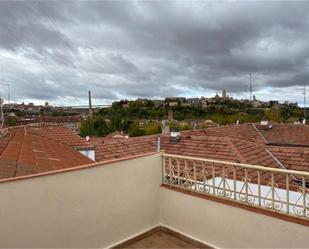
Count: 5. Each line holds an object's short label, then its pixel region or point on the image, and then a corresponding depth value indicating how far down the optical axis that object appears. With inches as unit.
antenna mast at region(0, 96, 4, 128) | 273.7
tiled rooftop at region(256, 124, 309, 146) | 676.1
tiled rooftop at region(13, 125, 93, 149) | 369.1
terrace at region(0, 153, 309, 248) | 115.2
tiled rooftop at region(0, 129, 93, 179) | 131.3
